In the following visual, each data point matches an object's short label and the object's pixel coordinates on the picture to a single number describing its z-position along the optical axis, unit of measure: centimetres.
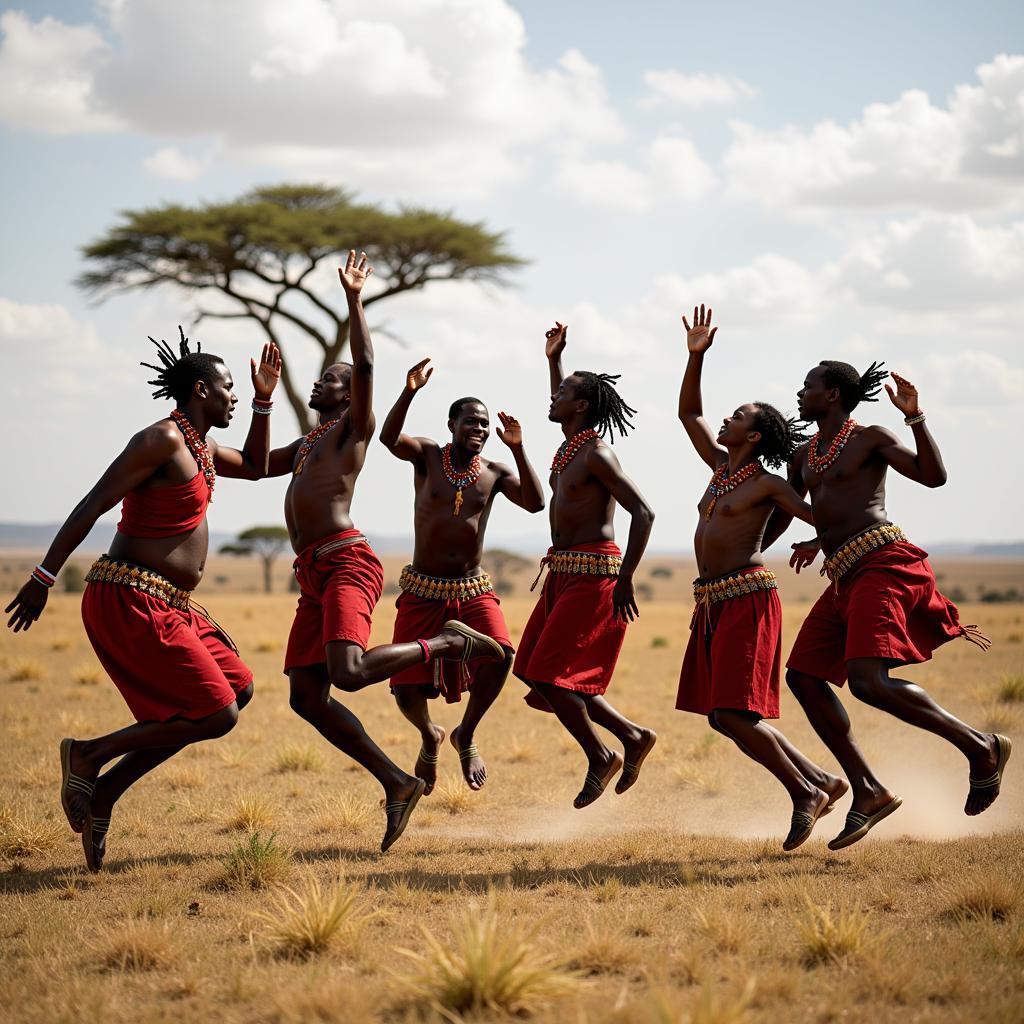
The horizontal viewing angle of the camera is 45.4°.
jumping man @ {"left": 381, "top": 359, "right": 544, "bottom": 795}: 787
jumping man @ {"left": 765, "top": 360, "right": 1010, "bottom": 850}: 678
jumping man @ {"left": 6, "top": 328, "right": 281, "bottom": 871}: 643
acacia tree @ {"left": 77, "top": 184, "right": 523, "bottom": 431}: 3181
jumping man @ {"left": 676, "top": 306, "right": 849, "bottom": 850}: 691
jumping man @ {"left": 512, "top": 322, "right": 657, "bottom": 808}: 753
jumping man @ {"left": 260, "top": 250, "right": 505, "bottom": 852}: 690
